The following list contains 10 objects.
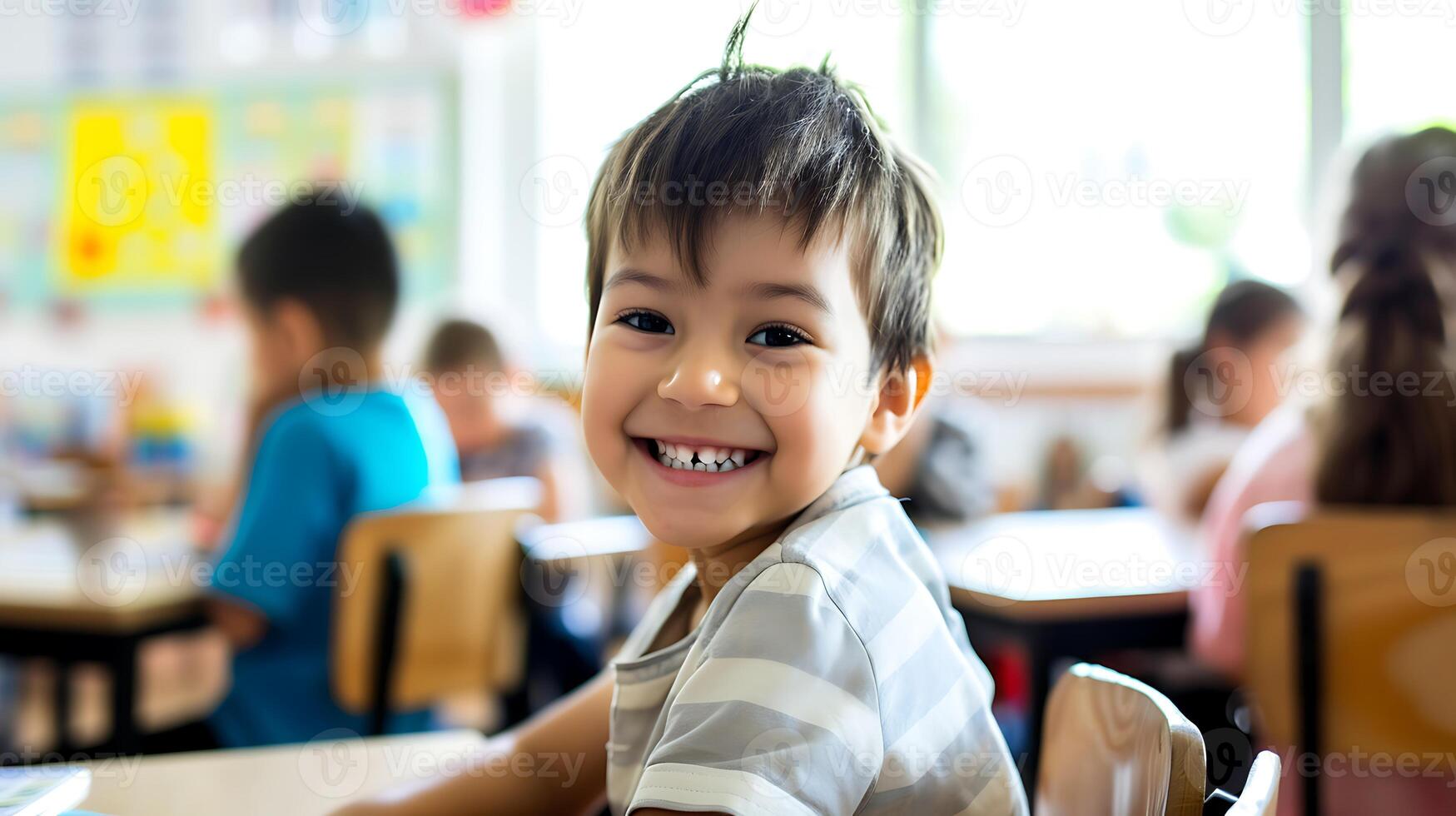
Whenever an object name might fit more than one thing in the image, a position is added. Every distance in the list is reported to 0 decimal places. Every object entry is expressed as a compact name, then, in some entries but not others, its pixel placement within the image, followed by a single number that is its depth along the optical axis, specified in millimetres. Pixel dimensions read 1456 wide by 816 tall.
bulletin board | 4688
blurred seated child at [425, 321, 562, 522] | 3018
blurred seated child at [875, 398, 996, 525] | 2346
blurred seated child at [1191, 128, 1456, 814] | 1524
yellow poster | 4770
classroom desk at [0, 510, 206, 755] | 1665
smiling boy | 607
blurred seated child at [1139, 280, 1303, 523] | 2604
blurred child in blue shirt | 1746
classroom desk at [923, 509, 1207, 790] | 1671
